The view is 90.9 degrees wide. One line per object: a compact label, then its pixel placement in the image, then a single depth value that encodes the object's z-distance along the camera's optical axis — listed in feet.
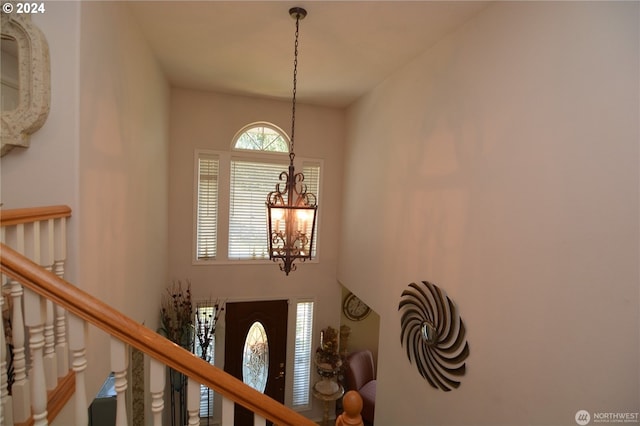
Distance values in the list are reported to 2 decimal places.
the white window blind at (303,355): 16.42
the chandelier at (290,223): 7.57
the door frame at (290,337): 16.05
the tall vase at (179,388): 12.78
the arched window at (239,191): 14.70
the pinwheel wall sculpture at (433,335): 7.74
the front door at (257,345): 15.39
